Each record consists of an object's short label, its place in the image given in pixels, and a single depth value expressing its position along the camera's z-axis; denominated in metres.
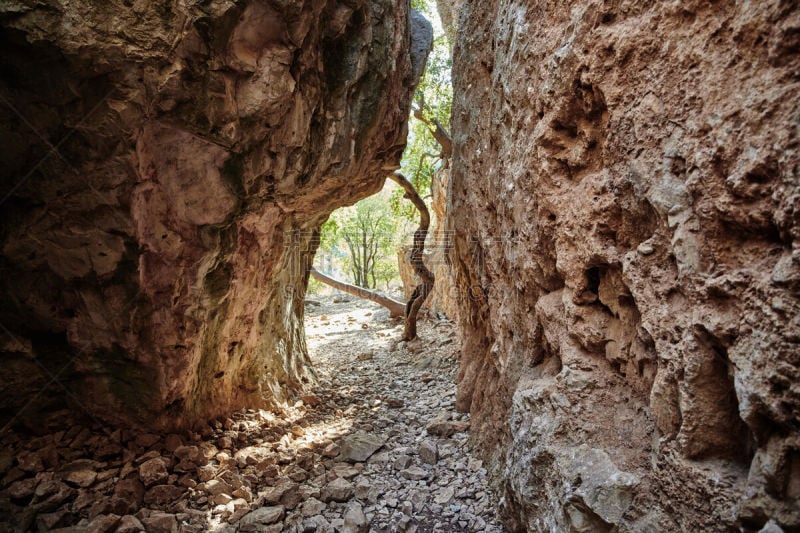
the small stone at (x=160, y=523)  3.08
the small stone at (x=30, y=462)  3.21
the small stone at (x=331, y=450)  4.22
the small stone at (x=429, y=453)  3.97
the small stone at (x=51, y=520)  2.95
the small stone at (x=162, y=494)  3.37
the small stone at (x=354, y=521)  3.11
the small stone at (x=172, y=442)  3.82
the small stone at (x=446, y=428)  4.45
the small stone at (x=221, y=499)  3.46
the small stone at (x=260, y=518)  3.21
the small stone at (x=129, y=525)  3.02
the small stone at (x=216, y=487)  3.56
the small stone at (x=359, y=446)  4.16
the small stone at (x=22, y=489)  3.03
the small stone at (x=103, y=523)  2.94
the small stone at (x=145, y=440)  3.74
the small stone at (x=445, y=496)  3.33
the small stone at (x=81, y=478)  3.26
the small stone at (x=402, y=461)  3.90
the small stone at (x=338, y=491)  3.51
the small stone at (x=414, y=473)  3.71
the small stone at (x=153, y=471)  3.46
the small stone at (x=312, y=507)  3.35
